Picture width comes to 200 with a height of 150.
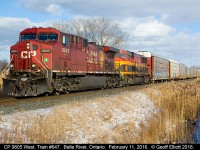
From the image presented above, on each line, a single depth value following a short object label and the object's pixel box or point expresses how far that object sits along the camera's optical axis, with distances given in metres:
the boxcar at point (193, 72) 73.72
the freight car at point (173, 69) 52.89
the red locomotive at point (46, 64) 16.83
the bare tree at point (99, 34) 69.06
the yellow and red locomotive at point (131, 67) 31.12
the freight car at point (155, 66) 43.44
